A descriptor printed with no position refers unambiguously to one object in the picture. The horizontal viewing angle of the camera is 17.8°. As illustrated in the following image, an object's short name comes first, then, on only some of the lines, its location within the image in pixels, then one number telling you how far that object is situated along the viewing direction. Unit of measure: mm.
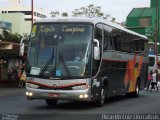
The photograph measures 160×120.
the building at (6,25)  88362
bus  18219
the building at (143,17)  85188
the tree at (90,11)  68938
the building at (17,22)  104625
